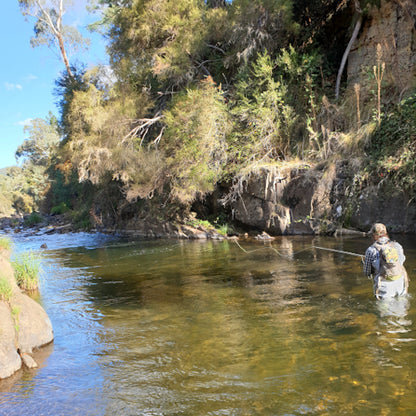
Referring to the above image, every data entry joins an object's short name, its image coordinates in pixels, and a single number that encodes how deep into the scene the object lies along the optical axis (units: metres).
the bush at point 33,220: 33.62
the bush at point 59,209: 38.88
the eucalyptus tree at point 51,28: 28.19
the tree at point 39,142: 51.41
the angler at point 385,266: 6.32
